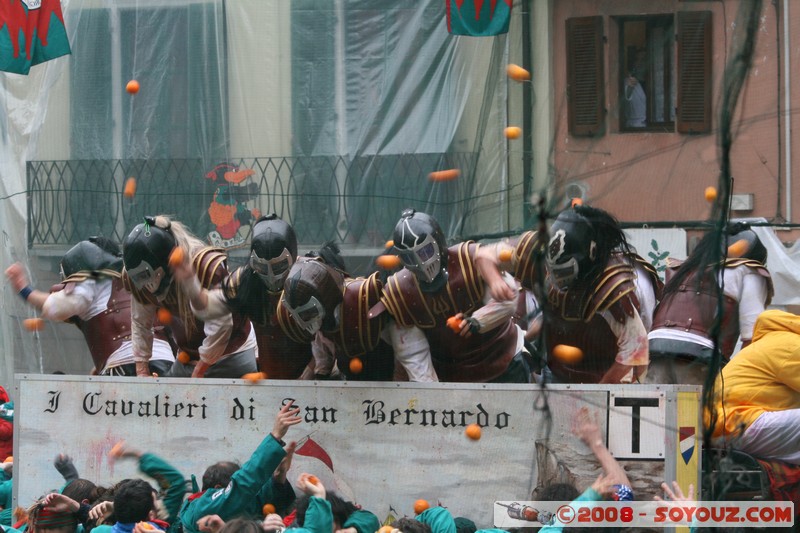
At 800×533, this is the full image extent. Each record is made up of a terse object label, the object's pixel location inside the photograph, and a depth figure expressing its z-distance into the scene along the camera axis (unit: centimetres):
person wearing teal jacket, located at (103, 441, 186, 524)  934
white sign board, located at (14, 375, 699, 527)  877
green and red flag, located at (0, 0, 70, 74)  1184
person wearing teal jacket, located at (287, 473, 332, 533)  790
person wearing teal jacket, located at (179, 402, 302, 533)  839
